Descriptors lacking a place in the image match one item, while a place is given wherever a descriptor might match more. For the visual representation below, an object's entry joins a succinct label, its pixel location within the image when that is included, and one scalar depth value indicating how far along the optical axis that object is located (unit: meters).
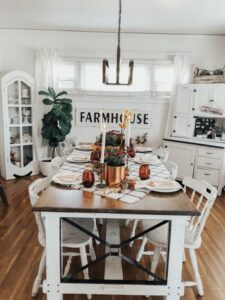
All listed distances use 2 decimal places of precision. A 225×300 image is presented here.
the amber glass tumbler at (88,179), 1.92
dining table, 1.59
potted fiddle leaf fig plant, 4.48
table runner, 1.78
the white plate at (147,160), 2.76
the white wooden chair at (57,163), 2.66
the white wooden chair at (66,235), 1.85
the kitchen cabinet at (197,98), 4.28
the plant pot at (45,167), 4.69
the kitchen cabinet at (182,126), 4.62
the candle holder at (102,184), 1.94
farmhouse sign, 4.93
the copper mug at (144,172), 2.14
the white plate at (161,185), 1.89
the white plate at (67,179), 1.99
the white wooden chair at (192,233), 1.87
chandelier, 2.42
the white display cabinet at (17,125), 4.40
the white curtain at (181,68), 4.66
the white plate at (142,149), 3.41
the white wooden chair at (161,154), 3.27
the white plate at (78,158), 2.70
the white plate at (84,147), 3.37
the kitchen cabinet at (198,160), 4.12
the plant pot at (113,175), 1.98
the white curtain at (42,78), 4.66
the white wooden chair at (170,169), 2.47
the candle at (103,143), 1.92
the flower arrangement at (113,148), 2.02
